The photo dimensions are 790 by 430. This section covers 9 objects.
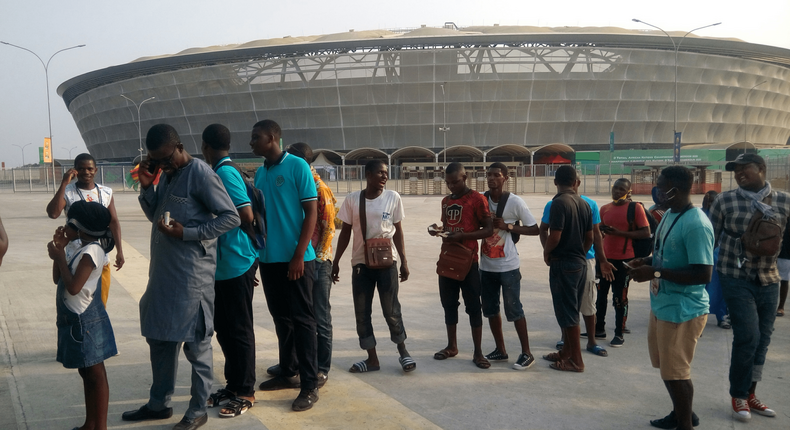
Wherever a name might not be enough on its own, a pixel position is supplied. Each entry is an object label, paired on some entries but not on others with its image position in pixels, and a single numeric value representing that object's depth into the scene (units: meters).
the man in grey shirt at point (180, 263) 3.61
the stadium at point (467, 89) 60.34
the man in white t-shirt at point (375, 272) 5.05
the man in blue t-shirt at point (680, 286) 3.68
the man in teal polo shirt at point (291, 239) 4.21
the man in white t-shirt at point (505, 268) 5.34
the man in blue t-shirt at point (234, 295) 4.02
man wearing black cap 4.21
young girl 3.42
